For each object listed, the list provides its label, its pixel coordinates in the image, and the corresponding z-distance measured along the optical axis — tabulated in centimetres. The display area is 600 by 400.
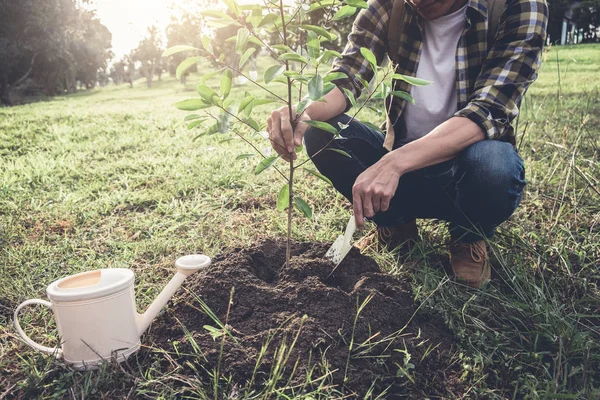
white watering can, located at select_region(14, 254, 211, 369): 125
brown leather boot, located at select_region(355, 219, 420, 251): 217
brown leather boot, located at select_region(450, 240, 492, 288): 184
